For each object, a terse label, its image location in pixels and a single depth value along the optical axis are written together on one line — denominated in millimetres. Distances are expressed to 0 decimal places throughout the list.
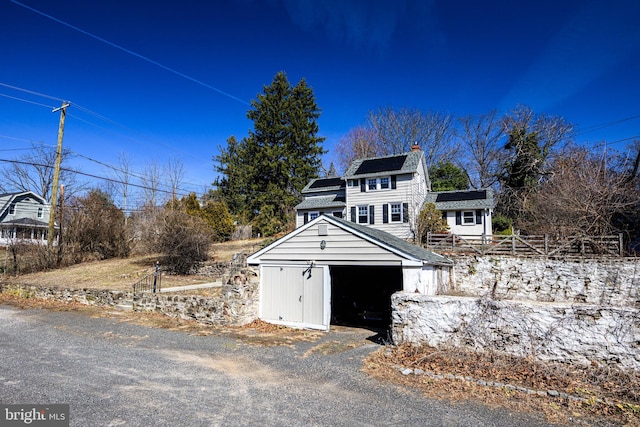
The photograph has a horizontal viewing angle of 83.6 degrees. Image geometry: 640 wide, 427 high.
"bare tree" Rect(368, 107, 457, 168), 43312
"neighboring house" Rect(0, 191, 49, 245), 38753
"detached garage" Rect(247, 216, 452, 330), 11227
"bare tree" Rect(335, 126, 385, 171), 44719
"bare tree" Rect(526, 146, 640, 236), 20125
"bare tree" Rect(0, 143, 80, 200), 42712
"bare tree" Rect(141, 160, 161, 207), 43000
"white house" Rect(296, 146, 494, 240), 26969
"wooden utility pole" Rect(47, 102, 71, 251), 21859
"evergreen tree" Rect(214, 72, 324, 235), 39875
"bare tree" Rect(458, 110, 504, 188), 41253
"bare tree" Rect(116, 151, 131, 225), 44569
